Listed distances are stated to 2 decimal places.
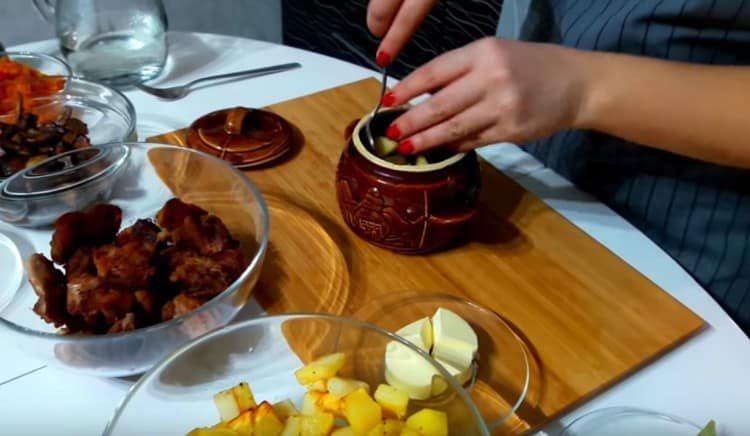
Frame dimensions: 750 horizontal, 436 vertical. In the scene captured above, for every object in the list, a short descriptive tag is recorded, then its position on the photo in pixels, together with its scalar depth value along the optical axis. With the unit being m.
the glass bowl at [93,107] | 0.97
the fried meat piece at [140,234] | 0.72
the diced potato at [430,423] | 0.56
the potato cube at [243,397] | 0.60
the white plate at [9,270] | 0.74
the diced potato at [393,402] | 0.60
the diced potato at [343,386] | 0.61
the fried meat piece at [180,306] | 0.64
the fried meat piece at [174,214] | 0.75
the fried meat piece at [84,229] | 0.71
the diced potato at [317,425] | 0.56
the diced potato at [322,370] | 0.63
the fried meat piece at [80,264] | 0.68
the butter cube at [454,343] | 0.66
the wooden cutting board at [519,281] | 0.70
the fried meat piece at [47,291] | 0.65
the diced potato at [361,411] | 0.57
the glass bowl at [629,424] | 0.63
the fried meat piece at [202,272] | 0.67
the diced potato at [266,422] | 0.56
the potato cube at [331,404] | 0.59
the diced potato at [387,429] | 0.55
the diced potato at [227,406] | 0.60
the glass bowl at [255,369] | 0.58
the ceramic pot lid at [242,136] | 0.94
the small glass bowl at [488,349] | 0.64
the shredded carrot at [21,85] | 0.93
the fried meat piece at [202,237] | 0.72
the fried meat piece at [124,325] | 0.62
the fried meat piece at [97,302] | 0.63
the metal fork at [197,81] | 1.08
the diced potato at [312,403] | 0.60
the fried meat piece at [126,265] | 0.65
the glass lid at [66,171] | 0.80
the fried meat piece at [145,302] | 0.65
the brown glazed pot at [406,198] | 0.75
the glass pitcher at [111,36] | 1.09
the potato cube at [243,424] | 0.56
